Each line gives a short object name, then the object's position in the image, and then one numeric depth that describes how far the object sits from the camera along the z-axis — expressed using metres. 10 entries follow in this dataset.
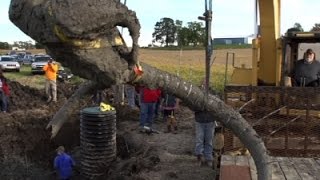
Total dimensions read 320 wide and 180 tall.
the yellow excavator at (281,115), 5.45
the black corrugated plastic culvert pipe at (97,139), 6.66
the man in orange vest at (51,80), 11.93
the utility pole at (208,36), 3.40
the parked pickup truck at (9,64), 23.51
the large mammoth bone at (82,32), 2.14
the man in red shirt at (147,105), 8.42
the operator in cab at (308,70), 6.81
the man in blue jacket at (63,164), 6.47
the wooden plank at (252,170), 4.27
